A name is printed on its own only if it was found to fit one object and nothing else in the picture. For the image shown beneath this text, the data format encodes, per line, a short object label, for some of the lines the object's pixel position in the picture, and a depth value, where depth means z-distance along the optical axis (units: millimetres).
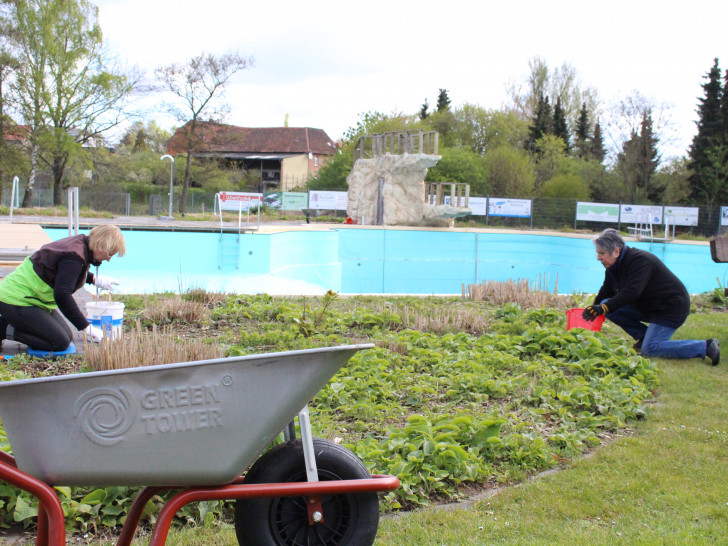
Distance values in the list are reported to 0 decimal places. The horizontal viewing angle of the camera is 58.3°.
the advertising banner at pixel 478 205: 27500
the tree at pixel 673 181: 32688
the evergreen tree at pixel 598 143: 42719
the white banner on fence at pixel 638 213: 26234
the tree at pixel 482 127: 39531
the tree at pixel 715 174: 30578
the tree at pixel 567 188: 32031
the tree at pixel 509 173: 32969
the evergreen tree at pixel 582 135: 42844
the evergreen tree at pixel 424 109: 46969
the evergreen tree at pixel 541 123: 41406
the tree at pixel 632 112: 33375
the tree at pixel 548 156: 36875
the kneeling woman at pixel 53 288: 4035
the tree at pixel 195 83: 28734
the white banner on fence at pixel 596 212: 27000
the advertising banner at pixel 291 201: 30922
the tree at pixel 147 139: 32297
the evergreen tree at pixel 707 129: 31312
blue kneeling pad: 4496
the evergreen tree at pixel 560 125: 42281
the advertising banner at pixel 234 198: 22016
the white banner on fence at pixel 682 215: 26422
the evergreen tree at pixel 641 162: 33312
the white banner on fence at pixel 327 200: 29047
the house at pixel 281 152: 51750
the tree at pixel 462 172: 32000
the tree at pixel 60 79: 28719
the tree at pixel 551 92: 44312
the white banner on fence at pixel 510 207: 27625
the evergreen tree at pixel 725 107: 31177
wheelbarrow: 1752
